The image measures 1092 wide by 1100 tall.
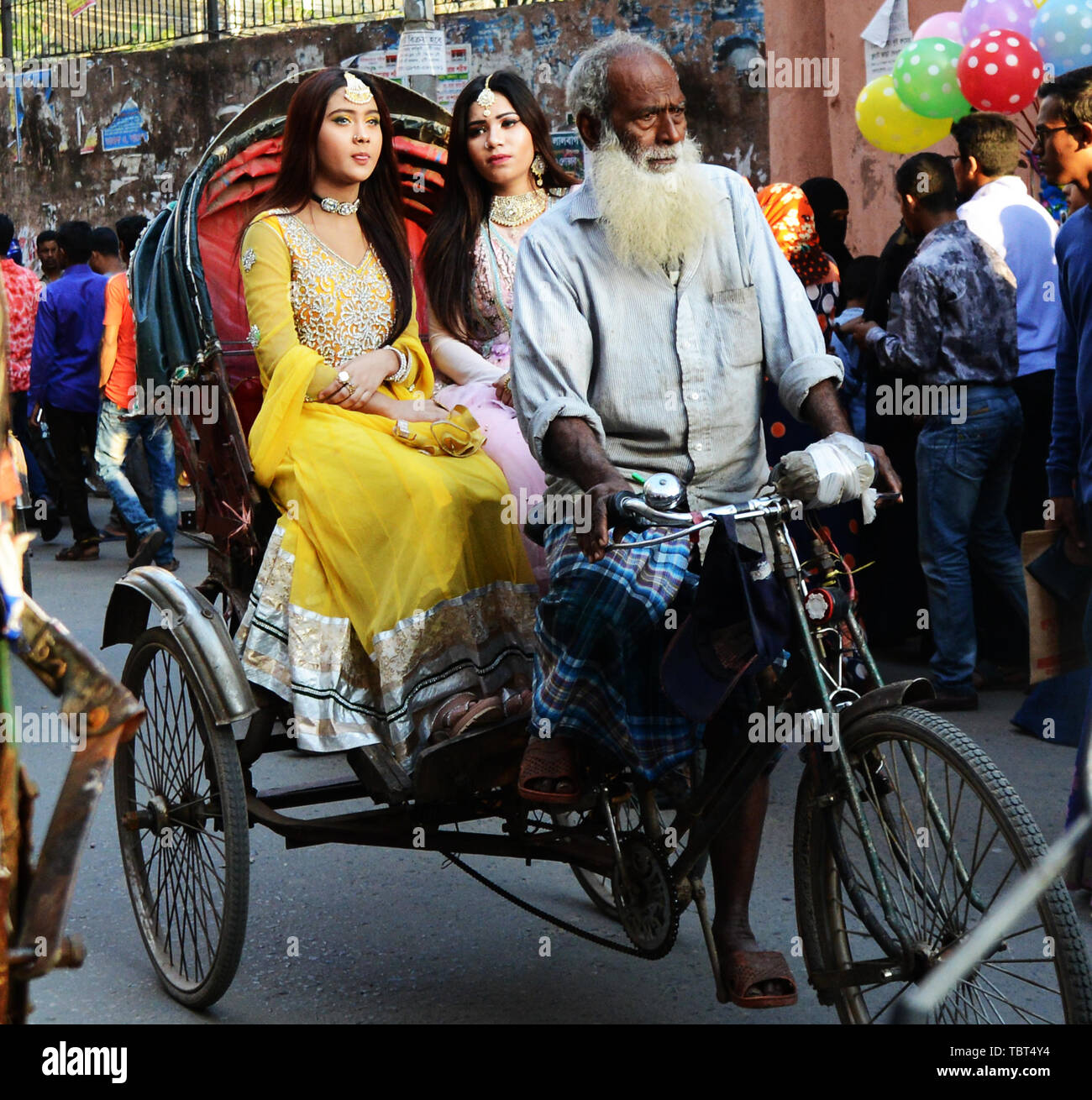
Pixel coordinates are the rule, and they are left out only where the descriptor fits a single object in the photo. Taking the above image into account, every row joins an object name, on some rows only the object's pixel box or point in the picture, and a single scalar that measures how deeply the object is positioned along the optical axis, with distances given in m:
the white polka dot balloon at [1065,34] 6.25
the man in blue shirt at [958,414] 5.94
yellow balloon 7.41
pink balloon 7.19
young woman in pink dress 4.33
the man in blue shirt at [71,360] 10.51
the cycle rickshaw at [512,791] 2.63
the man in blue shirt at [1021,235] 6.05
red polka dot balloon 6.34
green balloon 6.94
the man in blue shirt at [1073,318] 4.07
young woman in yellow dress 3.66
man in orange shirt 9.81
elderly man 3.12
